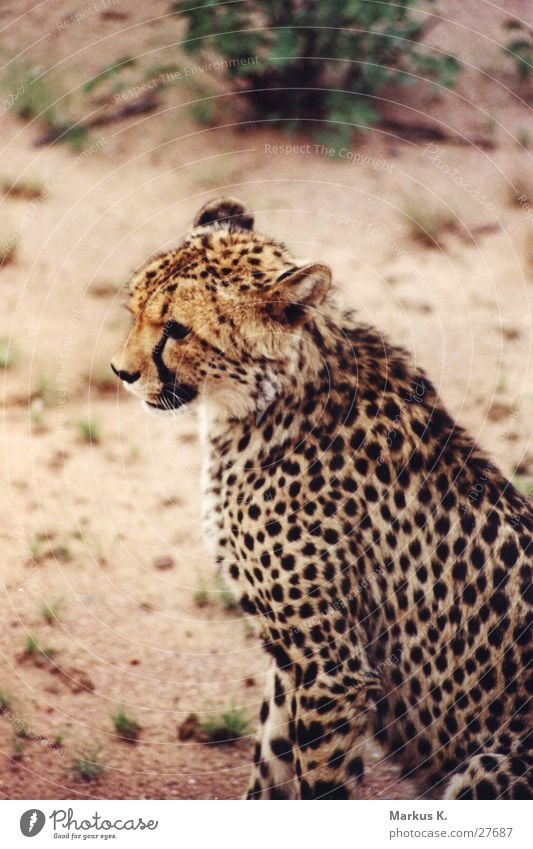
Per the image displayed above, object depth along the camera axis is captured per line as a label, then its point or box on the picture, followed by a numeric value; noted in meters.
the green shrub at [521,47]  11.48
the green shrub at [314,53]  11.02
